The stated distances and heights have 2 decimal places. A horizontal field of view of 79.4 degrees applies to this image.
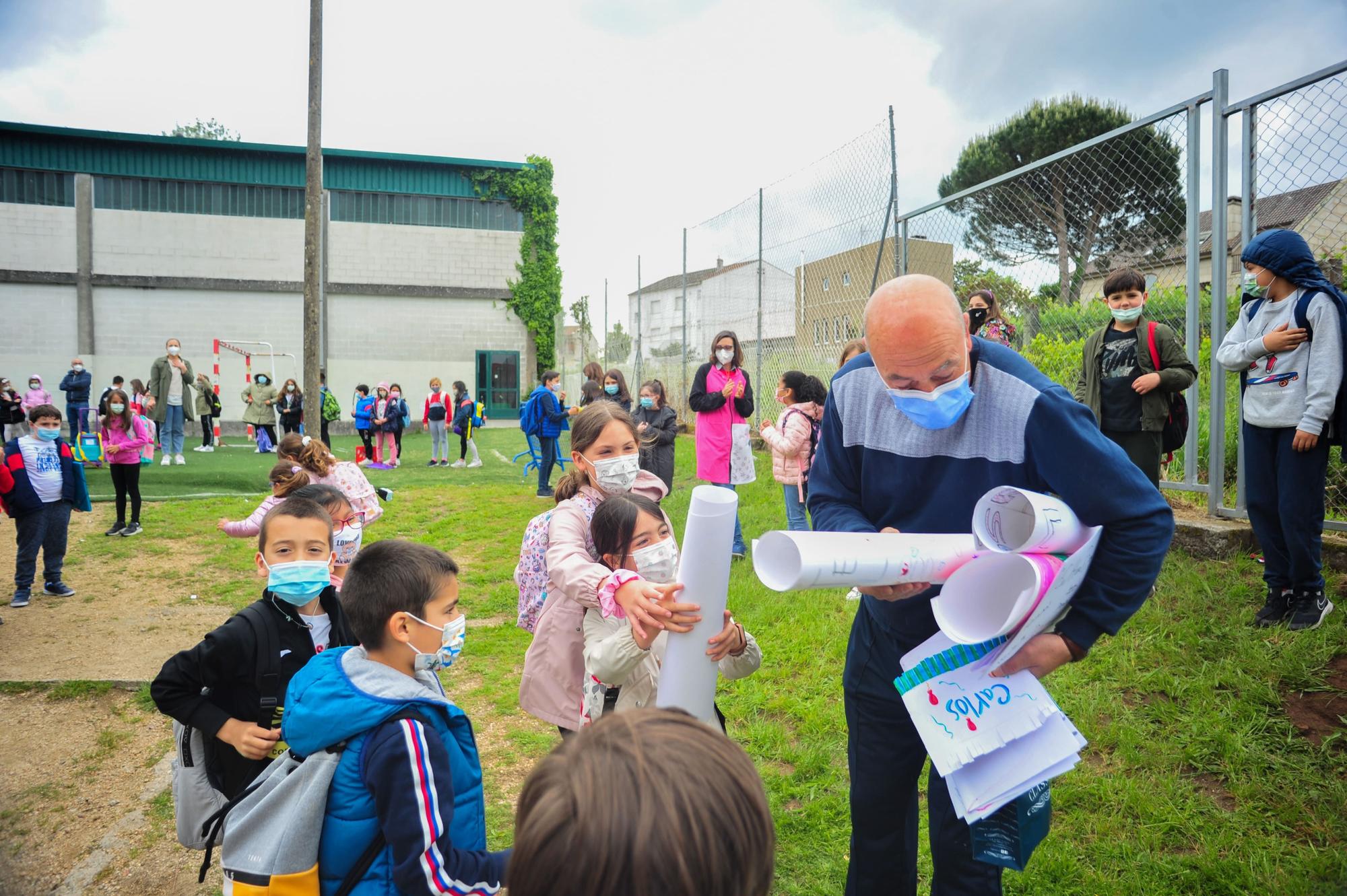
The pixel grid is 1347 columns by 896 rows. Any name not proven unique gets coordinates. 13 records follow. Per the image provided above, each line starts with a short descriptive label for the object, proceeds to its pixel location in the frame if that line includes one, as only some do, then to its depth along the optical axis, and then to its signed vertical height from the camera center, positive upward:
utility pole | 11.64 +3.32
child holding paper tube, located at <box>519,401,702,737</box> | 2.37 -0.40
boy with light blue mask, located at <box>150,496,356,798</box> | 2.36 -0.71
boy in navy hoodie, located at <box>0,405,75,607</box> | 6.50 -0.57
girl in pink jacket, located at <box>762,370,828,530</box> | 6.49 -0.03
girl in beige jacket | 2.24 -0.59
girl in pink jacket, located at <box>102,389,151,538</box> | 8.70 -0.10
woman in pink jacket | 7.63 +0.27
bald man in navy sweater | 1.79 -0.14
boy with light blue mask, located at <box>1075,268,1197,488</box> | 4.57 +0.33
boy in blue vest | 1.70 -0.74
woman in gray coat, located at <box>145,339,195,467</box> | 15.88 +0.64
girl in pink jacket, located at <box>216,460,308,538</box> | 5.06 -0.39
